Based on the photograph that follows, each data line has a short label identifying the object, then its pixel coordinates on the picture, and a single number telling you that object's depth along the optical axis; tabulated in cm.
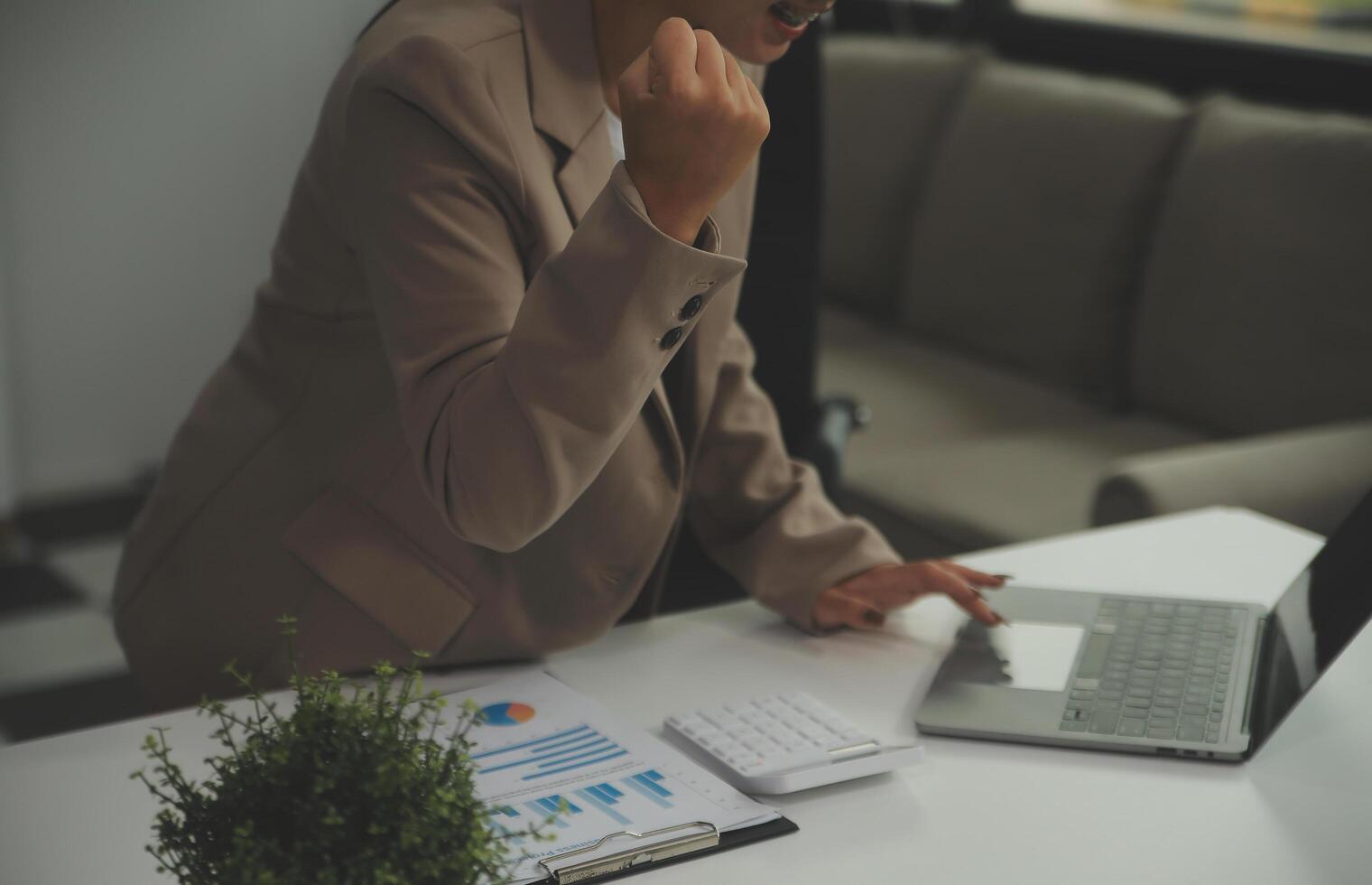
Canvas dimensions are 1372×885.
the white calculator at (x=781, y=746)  94
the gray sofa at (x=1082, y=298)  240
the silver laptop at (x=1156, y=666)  102
